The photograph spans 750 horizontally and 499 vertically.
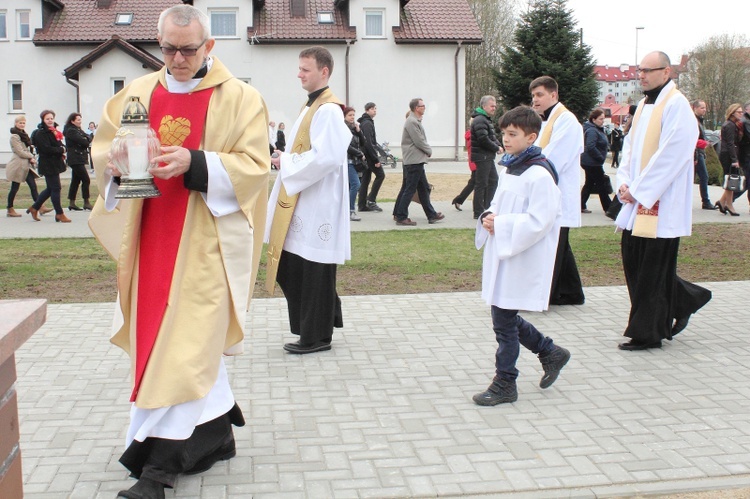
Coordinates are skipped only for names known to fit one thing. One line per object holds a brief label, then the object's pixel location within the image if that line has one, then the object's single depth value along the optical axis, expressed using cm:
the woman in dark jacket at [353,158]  1355
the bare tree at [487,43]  5144
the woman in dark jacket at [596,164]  1470
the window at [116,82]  3407
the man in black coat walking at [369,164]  1452
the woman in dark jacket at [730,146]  1442
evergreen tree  3878
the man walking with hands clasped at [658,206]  629
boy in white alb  509
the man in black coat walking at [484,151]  1335
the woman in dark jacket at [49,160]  1417
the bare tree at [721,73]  5706
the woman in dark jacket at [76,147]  1497
